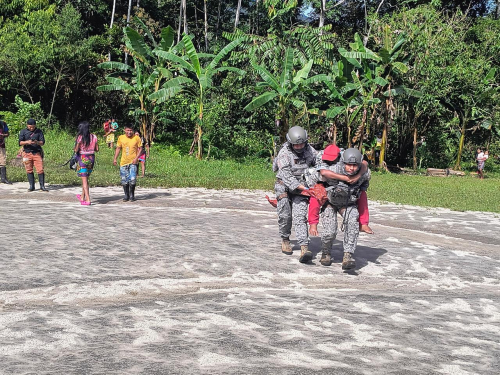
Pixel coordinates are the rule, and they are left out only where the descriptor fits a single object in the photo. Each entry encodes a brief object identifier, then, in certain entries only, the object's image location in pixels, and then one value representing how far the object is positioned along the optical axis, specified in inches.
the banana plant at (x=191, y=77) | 811.4
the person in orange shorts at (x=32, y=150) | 496.7
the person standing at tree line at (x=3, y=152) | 544.4
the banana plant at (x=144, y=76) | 837.2
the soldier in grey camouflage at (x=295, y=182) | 295.9
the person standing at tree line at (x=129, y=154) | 468.4
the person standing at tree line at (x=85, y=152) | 446.6
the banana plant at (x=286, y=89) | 812.8
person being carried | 283.9
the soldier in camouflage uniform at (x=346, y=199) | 276.7
